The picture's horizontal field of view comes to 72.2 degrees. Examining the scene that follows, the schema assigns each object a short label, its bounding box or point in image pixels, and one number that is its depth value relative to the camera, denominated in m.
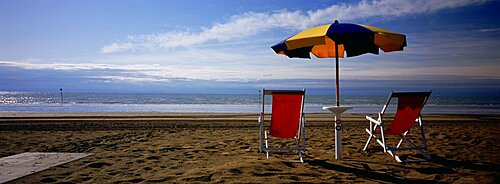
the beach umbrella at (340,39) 3.97
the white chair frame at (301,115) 4.52
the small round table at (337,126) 4.32
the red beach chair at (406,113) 4.51
